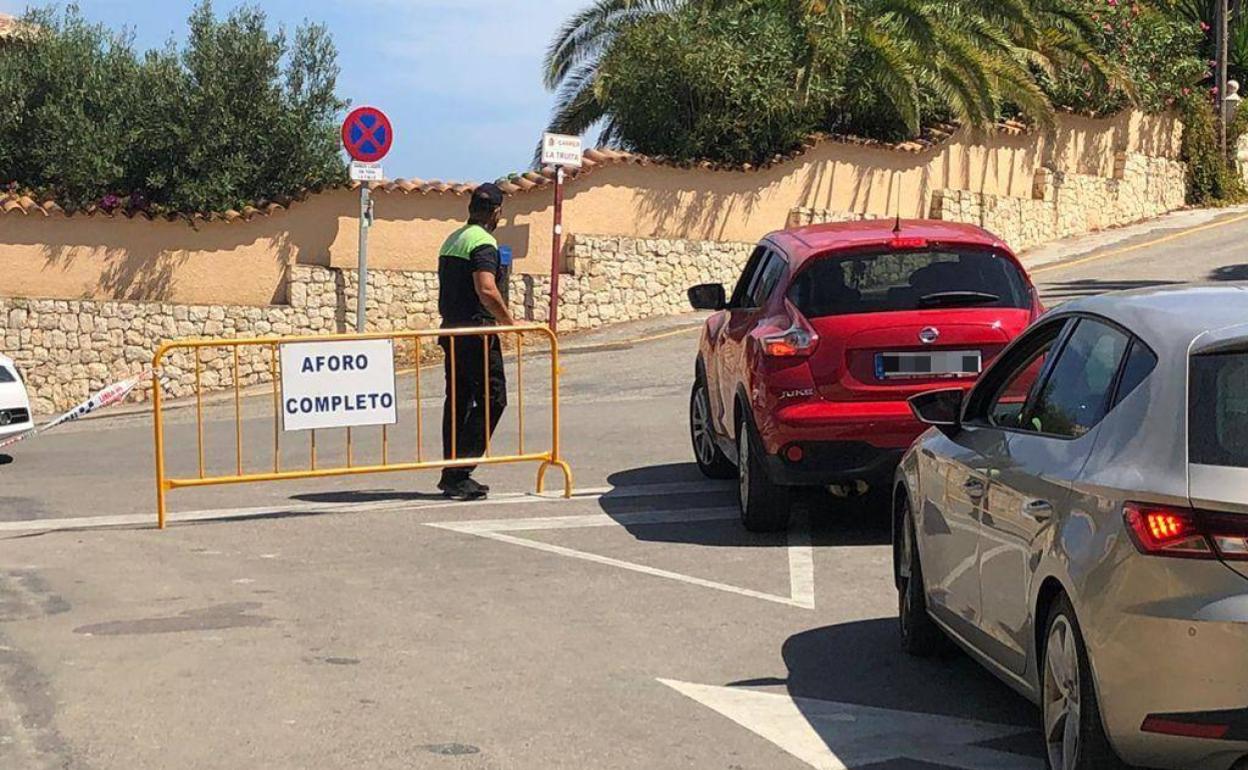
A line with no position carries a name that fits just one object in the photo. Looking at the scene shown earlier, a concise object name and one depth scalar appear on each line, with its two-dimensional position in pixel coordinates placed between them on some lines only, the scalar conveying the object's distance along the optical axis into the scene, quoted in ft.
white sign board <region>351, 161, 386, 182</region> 71.77
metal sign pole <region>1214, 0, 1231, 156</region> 131.23
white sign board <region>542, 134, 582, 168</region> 78.95
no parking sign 72.02
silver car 15.69
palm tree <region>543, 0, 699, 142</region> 109.60
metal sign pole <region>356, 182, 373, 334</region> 72.69
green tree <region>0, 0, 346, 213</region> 79.61
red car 33.63
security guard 39.63
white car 51.16
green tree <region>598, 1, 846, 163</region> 91.66
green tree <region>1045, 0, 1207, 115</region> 118.42
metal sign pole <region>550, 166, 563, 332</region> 81.51
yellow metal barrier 37.63
